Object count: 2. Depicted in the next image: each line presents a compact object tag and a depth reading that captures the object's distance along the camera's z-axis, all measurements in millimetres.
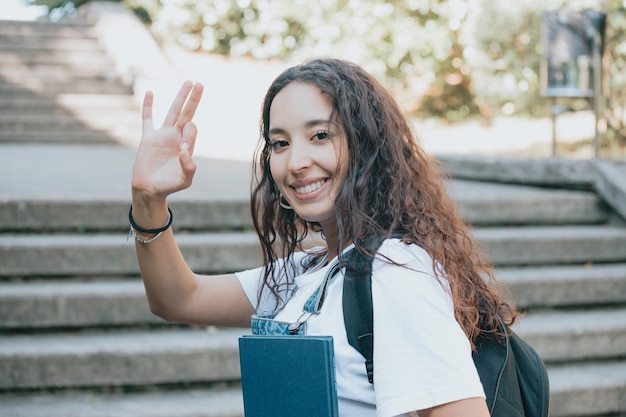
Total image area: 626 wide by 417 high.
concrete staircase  3479
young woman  1389
